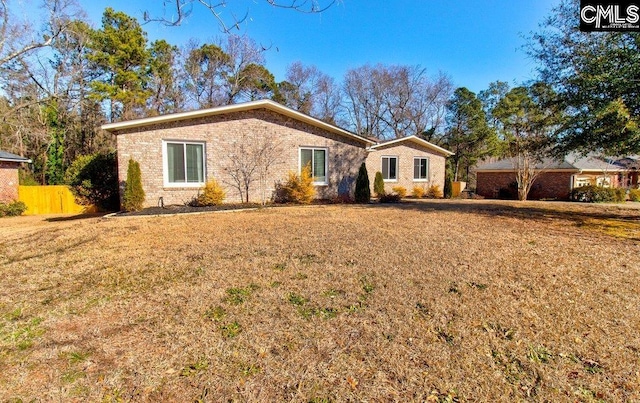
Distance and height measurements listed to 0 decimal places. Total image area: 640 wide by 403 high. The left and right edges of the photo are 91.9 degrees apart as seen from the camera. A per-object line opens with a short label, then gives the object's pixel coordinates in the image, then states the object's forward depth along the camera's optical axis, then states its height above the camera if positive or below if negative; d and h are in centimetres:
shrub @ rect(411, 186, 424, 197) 1942 -13
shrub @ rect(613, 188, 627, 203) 1916 -49
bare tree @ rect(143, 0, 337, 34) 365 +220
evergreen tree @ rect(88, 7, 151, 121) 2128 +943
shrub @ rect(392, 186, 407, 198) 1803 +1
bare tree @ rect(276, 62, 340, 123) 3144 +1058
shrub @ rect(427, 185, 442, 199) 2022 -16
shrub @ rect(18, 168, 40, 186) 1529 +83
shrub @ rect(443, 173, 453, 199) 2083 +10
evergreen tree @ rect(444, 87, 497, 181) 3067 +584
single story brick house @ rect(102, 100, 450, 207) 1091 +173
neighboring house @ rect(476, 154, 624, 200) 2088 +75
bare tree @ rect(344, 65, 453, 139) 3344 +1014
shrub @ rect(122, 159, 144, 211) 1024 +13
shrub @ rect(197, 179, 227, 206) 1126 -10
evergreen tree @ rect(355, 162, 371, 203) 1373 +12
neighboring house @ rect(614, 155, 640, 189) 2282 +107
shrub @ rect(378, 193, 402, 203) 1452 -37
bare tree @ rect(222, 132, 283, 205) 1223 +124
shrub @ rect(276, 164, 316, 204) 1277 +11
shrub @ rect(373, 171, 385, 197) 1748 +37
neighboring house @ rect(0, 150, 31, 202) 1354 +82
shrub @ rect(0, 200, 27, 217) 1298 -55
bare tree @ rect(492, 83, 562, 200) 970 +254
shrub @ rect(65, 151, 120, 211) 1318 +62
